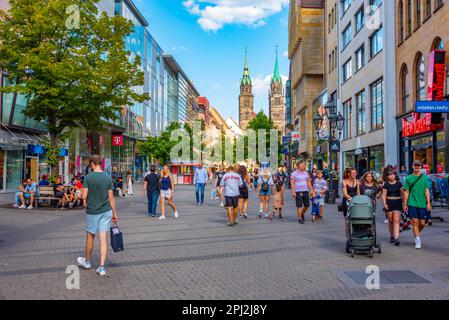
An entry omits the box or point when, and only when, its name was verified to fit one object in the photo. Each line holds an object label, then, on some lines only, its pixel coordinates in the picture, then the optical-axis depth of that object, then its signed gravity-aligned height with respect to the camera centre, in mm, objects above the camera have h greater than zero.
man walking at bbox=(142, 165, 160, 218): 16703 -546
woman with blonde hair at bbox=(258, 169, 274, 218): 16328 -458
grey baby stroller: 8594 -938
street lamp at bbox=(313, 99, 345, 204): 22750 +2497
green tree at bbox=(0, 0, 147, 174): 19203 +4629
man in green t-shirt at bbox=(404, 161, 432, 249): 9617 -491
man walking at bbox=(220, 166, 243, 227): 13680 -530
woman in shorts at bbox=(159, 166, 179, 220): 15914 -385
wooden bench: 19403 -794
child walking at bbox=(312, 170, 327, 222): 14945 -818
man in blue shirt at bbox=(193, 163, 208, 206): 21469 -295
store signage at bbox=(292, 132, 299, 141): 61884 +4847
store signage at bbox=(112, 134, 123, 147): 45097 +3103
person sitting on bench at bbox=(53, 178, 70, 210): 18719 -738
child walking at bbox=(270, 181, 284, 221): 15758 -783
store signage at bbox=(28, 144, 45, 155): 30903 +1568
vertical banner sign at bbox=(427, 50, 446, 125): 21016 +4246
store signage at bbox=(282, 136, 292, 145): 55825 +4021
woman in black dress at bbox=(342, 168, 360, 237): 10375 -227
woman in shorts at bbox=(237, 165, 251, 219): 15906 -640
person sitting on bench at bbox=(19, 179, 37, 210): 18891 -812
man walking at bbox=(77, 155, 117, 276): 7387 -444
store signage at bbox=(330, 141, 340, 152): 25045 +1426
